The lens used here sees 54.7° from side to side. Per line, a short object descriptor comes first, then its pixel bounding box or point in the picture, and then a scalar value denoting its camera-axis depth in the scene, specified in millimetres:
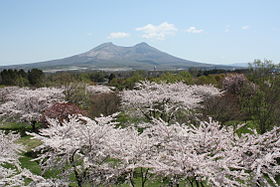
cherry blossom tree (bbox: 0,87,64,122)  18684
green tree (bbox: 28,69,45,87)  54500
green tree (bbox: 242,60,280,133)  12414
